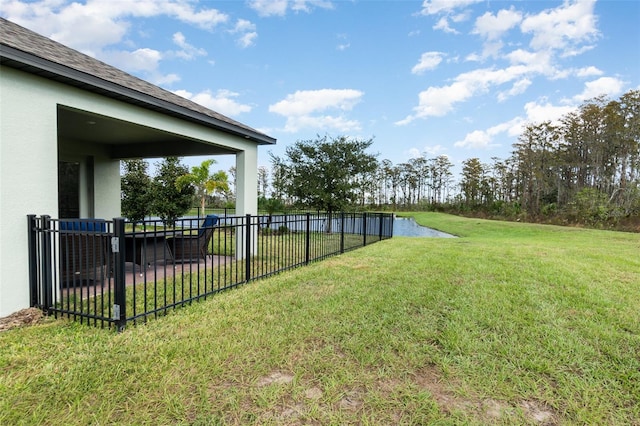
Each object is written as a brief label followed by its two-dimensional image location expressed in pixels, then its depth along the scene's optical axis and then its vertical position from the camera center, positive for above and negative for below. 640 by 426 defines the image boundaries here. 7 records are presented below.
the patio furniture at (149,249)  6.04 -0.97
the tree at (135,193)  15.97 +0.32
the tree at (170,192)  15.87 +0.38
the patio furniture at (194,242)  6.27 -0.86
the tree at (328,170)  15.29 +1.49
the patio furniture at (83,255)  3.54 -0.77
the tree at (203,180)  16.02 +1.01
